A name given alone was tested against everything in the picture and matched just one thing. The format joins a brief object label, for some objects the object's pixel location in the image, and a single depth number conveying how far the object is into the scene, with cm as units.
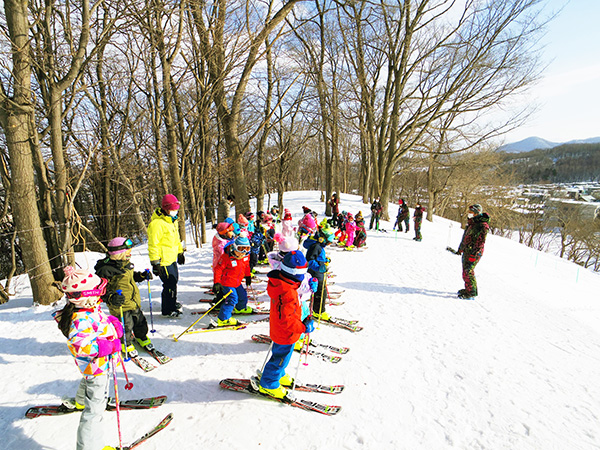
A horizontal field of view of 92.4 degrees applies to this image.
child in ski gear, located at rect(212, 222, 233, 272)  534
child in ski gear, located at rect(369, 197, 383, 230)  1455
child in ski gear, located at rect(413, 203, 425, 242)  1266
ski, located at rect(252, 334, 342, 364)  418
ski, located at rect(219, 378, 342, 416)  322
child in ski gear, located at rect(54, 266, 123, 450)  246
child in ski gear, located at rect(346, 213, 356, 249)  1102
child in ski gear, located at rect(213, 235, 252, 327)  480
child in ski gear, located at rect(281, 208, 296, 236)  740
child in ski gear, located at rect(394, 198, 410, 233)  1409
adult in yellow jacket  467
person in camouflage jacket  643
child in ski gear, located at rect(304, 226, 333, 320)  504
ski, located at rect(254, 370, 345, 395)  350
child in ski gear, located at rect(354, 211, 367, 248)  1123
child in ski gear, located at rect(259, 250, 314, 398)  321
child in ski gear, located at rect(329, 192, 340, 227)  1542
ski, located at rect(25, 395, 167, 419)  298
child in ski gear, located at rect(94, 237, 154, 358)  362
